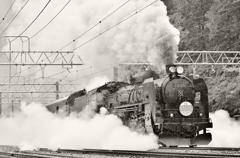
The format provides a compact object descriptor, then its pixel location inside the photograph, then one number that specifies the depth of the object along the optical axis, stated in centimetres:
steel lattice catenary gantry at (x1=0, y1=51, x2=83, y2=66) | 4462
